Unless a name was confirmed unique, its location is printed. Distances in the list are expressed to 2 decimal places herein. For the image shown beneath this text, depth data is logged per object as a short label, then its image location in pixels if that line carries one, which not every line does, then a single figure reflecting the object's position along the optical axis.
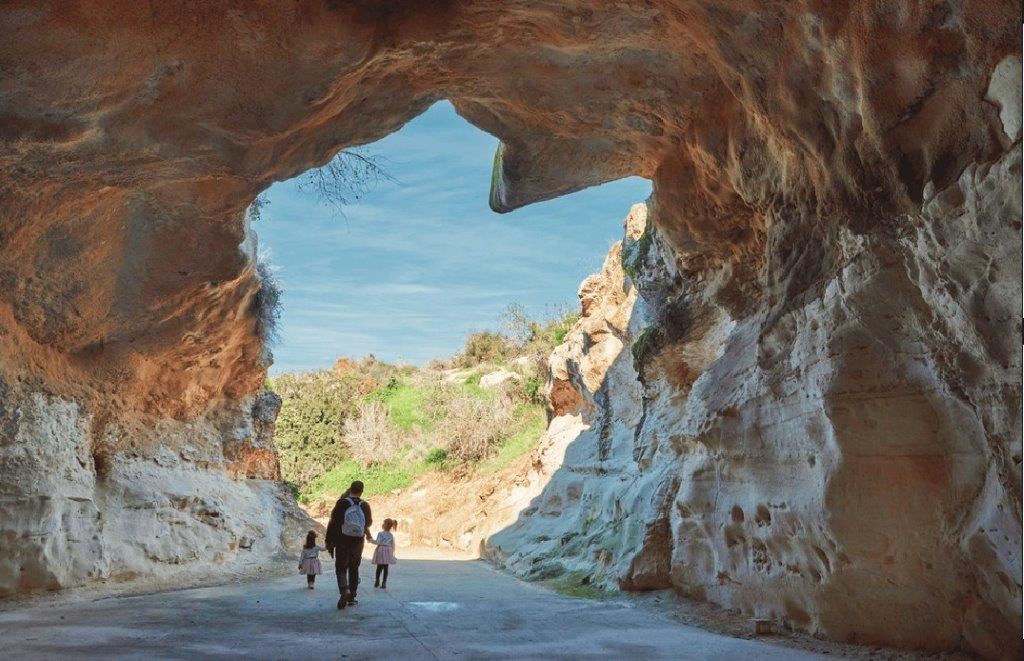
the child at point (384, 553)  10.58
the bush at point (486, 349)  35.34
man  8.12
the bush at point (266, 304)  12.90
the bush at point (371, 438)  28.86
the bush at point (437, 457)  27.20
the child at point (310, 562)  10.42
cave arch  4.51
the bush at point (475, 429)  26.47
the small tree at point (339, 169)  9.43
